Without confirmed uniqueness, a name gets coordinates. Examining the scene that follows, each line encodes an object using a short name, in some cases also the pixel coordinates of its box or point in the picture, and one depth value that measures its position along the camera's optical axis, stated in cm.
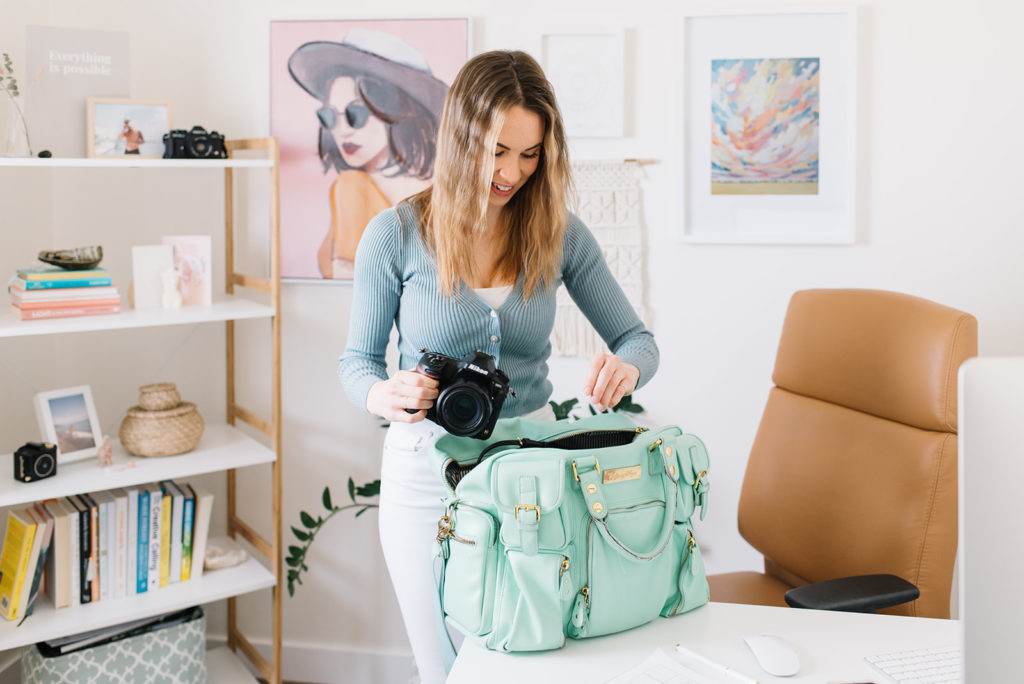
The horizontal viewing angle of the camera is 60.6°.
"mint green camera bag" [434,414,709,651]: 107
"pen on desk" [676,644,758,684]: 102
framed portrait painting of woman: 233
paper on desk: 102
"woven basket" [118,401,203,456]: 212
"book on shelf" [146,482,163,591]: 215
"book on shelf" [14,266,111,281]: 194
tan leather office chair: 153
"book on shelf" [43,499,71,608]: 201
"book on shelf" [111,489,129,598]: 210
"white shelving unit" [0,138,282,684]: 192
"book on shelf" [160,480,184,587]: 218
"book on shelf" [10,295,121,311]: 193
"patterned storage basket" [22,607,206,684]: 200
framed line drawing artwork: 226
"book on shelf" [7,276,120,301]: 193
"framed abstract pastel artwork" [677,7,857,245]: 217
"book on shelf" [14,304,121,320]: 193
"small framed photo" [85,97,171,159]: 204
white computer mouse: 103
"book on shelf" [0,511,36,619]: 193
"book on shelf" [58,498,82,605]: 203
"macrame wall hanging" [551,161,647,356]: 230
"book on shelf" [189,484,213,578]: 221
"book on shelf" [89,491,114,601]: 208
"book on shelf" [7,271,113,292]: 193
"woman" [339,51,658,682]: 142
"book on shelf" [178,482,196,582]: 220
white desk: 105
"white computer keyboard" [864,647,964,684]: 104
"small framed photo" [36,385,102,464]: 203
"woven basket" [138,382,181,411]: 216
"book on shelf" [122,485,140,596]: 212
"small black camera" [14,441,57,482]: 192
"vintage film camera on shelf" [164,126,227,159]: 209
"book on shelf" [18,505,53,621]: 195
